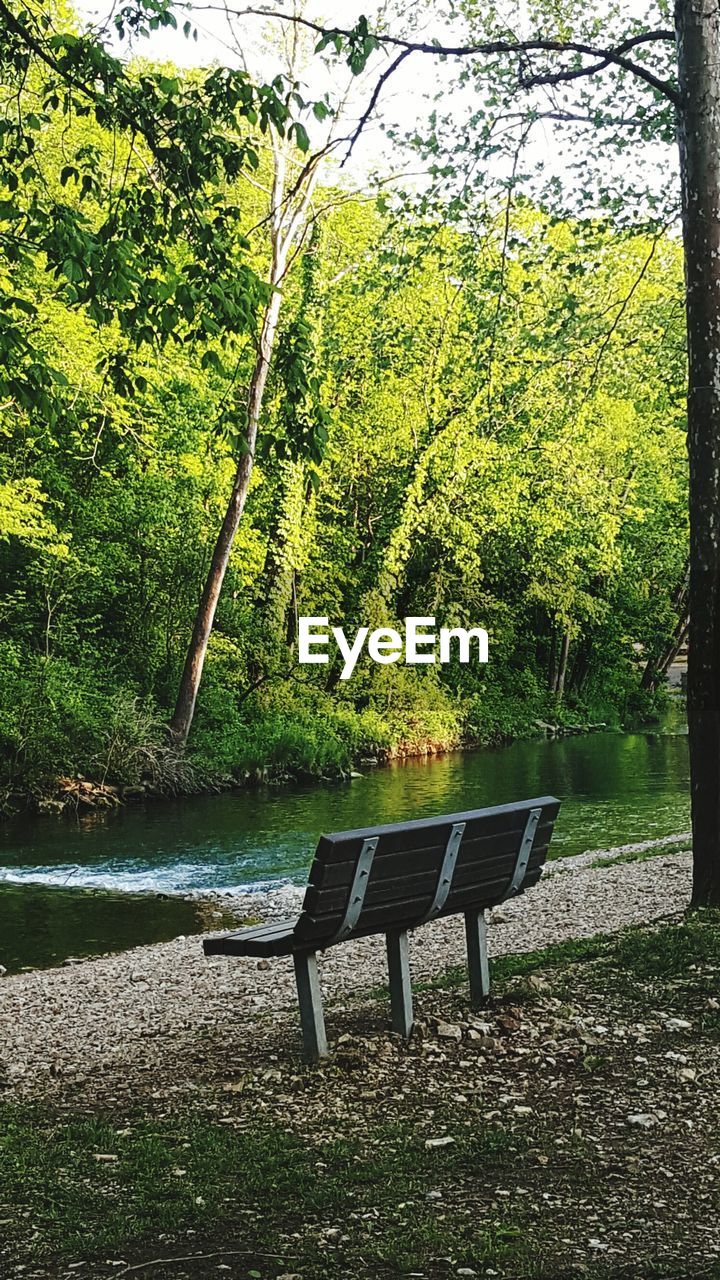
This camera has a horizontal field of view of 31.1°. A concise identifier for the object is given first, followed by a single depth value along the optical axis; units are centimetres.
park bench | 559
